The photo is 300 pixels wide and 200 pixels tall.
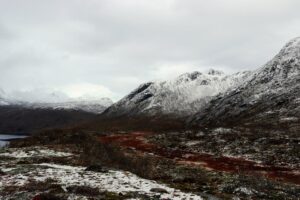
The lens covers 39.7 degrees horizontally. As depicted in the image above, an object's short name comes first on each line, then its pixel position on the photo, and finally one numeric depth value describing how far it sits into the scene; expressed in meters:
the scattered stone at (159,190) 26.39
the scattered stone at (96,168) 31.89
